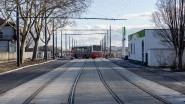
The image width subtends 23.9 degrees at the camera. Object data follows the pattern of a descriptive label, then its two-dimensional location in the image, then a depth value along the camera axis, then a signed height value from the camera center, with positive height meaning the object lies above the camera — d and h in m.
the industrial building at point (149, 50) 52.94 -0.42
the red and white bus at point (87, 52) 95.56 -0.99
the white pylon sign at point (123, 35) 97.19 +2.77
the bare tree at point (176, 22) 41.22 +2.42
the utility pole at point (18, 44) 47.29 +0.35
